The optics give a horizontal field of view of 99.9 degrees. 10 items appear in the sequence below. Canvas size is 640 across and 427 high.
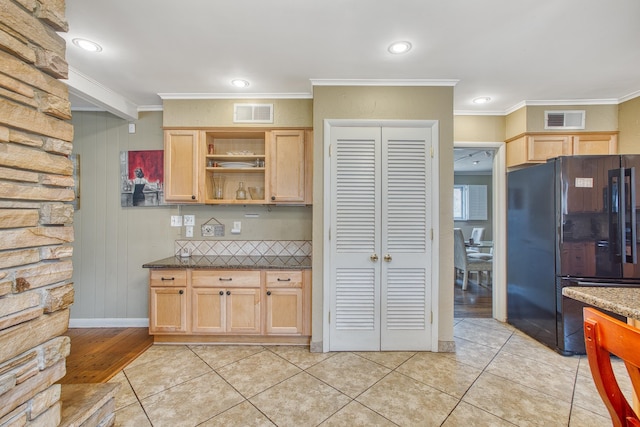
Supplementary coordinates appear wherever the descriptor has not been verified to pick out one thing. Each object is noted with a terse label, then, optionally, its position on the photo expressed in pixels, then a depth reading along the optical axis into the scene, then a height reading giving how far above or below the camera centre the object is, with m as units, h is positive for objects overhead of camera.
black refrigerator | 2.32 -0.12
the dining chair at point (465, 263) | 4.72 -0.77
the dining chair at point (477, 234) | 6.54 -0.35
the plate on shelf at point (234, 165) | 2.91 +0.56
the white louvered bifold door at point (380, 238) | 2.51 -0.19
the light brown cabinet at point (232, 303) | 2.58 -0.83
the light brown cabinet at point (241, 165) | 2.77 +0.55
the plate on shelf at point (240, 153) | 2.88 +0.70
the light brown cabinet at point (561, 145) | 2.91 +0.84
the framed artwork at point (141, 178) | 3.10 +0.44
